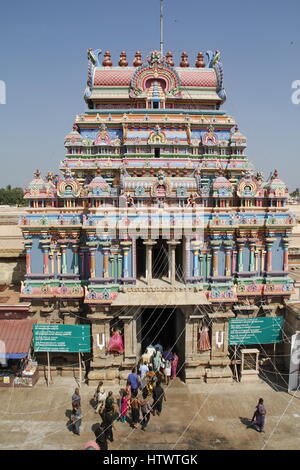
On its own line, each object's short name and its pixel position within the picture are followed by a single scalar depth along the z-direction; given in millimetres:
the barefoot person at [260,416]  12547
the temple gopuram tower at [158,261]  16234
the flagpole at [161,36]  25245
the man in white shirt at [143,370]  15055
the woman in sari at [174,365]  16328
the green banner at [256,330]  16312
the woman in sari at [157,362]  15820
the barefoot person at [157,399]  13586
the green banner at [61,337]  16203
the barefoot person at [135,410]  12953
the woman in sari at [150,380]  14102
